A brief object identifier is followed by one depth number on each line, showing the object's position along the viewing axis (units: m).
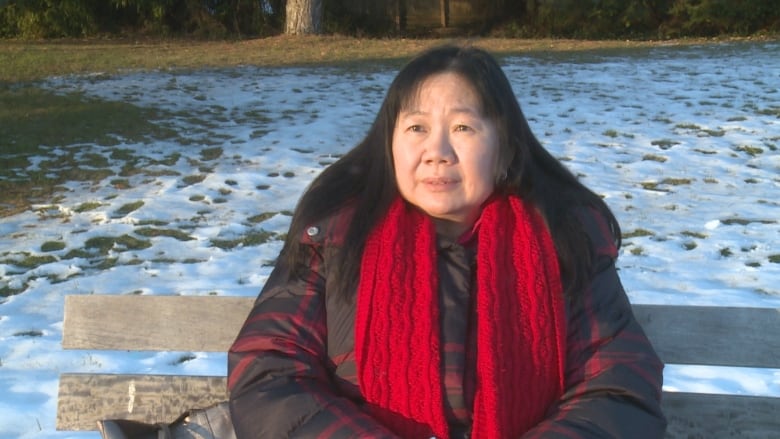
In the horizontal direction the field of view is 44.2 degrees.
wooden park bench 2.71
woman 2.34
